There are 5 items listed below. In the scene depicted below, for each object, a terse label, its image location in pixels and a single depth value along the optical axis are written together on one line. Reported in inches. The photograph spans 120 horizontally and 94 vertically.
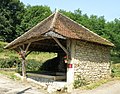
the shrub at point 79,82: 252.5
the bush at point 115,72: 326.4
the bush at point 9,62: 446.7
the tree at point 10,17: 789.3
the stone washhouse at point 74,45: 250.2
